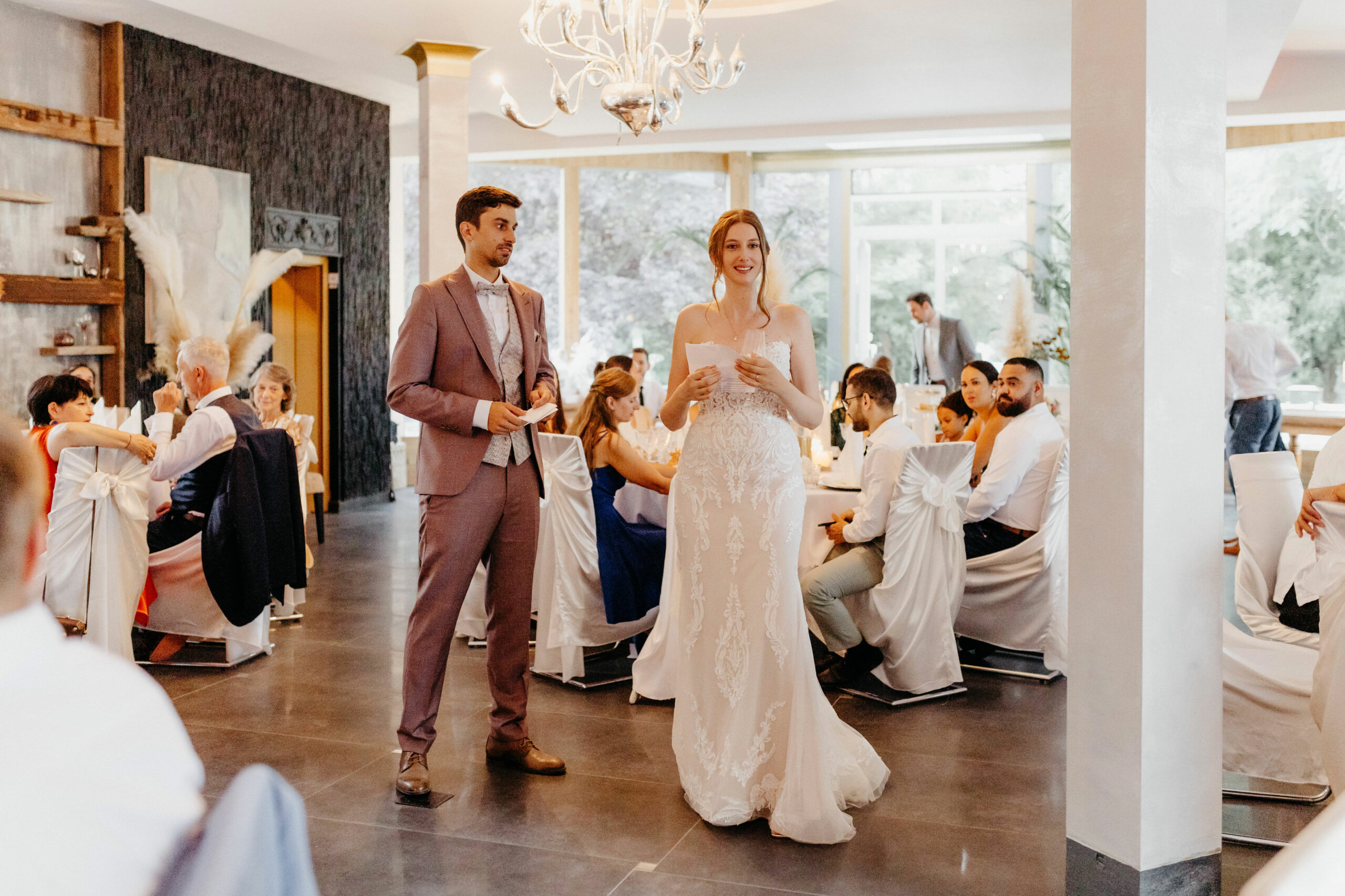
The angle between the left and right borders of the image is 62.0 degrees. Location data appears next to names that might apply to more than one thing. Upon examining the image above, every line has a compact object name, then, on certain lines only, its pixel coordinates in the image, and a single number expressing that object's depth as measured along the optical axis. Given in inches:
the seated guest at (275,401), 277.9
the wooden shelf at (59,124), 277.4
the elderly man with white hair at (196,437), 189.8
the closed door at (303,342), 404.8
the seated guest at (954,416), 221.3
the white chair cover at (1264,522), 145.6
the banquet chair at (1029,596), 187.5
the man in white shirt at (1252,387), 329.7
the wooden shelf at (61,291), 279.1
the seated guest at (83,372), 262.0
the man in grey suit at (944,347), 411.8
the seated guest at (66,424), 184.5
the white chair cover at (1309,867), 34.8
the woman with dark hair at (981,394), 213.2
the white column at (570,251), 515.2
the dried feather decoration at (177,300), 306.0
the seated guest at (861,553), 176.2
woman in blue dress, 188.1
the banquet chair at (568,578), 187.0
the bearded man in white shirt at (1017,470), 189.2
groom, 135.6
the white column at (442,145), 296.5
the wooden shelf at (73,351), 289.6
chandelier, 190.7
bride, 126.6
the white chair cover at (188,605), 203.0
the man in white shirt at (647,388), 397.7
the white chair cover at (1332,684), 102.3
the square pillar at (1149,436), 96.3
